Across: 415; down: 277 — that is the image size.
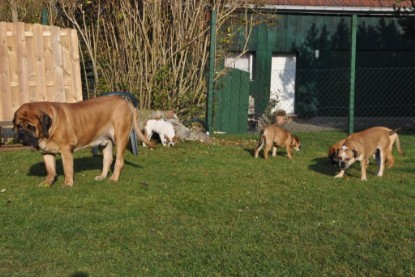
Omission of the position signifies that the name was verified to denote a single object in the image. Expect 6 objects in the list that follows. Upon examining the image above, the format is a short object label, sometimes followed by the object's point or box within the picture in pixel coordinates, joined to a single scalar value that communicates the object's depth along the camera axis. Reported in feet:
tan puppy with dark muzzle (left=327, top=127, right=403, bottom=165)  29.43
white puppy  38.93
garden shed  68.18
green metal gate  52.13
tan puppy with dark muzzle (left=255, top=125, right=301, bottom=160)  35.19
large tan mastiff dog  24.83
